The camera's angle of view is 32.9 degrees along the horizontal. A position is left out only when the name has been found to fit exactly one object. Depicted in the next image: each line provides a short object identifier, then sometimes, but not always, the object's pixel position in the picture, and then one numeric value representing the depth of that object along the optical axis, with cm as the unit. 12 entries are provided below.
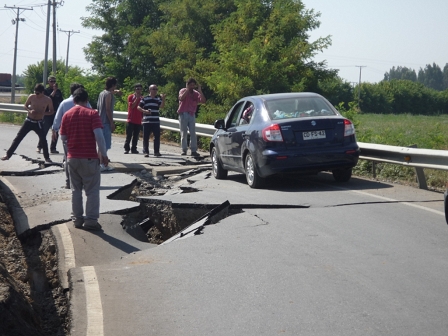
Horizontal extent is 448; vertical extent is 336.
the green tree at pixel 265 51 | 3073
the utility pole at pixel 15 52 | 6212
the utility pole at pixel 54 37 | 5153
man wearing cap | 1842
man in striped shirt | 1830
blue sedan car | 1160
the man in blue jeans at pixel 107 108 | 1453
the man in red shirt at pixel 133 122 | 1875
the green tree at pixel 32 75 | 6900
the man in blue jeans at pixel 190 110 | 1806
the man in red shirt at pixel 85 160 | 903
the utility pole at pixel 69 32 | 9406
